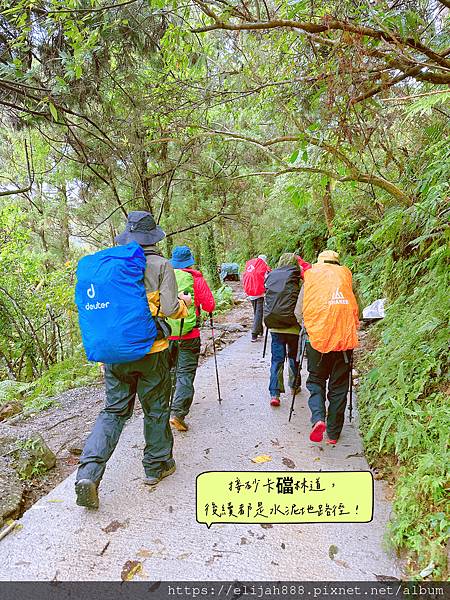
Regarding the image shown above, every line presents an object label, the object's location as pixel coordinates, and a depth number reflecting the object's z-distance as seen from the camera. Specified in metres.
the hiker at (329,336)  4.09
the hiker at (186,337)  4.68
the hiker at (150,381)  3.47
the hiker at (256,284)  9.24
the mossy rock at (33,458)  3.86
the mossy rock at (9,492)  3.19
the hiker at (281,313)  5.07
